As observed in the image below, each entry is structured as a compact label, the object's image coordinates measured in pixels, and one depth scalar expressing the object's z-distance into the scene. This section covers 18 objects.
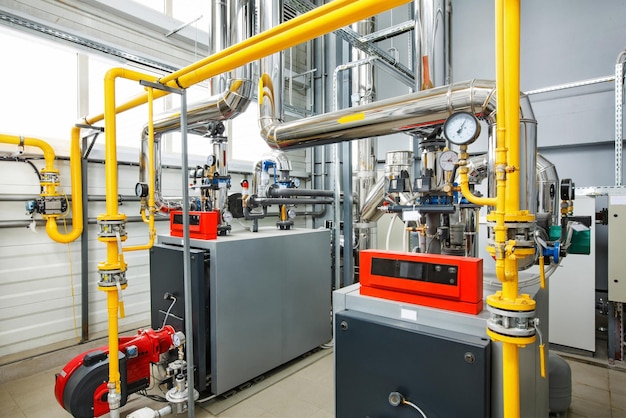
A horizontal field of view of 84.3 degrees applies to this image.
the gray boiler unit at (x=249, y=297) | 2.01
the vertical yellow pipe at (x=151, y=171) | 1.63
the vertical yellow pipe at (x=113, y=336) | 1.59
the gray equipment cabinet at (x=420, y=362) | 0.96
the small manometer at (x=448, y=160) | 1.40
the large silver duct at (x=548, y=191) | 1.76
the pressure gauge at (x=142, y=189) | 2.21
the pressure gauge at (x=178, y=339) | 1.84
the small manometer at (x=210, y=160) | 2.46
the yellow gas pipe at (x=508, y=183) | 0.86
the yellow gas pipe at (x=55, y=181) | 2.44
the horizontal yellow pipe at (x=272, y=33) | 1.08
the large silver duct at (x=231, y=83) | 2.25
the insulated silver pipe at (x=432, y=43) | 1.81
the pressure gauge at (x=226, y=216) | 2.51
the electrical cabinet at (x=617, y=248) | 2.42
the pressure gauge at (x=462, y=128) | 1.15
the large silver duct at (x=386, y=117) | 1.40
